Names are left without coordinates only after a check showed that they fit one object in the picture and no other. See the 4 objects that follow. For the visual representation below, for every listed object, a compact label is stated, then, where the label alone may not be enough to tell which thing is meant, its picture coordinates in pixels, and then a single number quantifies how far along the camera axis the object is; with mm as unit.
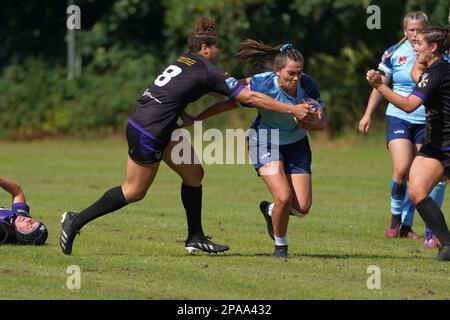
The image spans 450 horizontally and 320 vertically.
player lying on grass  19562
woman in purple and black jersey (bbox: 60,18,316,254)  17703
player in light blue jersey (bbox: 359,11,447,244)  21750
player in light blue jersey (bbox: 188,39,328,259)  18031
